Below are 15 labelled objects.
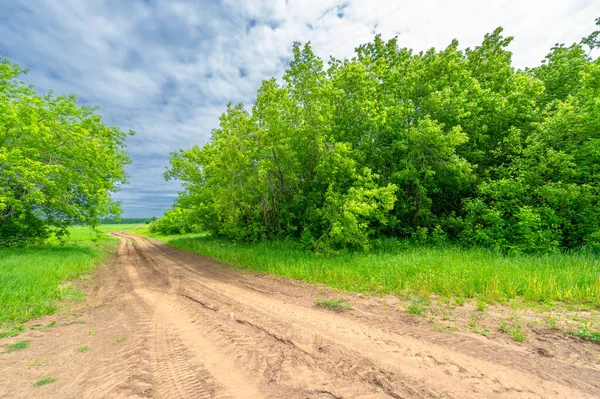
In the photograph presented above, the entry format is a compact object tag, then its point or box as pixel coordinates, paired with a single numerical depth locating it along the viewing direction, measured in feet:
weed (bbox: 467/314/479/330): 14.83
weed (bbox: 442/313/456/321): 16.01
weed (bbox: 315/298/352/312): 18.72
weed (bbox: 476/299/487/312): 17.42
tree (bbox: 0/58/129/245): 38.32
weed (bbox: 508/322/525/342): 13.10
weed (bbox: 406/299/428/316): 17.16
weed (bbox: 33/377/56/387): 10.34
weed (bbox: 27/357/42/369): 11.93
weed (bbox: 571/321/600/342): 12.71
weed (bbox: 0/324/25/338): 15.33
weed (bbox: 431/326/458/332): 14.58
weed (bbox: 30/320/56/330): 16.72
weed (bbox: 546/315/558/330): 14.14
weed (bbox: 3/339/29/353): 13.47
